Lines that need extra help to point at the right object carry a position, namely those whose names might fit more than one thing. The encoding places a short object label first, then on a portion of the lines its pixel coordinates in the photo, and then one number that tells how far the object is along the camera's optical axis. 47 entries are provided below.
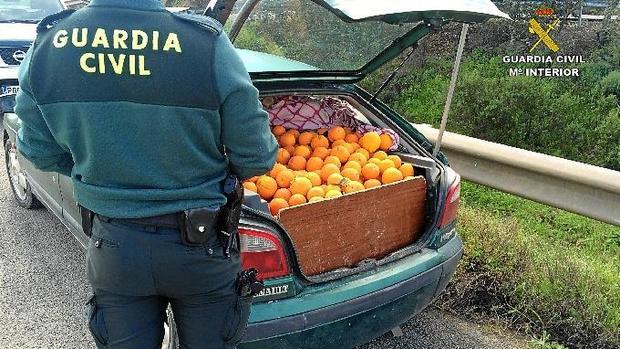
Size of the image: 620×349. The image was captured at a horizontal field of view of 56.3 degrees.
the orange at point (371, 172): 3.23
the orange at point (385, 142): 3.55
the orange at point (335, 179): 3.10
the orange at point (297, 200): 2.93
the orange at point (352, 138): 3.63
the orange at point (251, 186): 3.01
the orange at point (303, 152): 3.47
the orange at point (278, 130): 3.62
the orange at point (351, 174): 3.21
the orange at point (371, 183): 3.14
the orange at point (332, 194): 2.95
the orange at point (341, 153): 3.43
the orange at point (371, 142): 3.51
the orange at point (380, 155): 3.40
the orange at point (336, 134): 3.63
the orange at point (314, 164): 3.33
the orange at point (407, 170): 3.25
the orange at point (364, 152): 3.44
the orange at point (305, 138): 3.59
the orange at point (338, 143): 3.54
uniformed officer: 1.75
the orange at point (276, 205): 2.89
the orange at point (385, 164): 3.28
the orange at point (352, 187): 3.03
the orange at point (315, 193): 2.96
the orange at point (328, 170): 3.22
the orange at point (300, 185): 3.00
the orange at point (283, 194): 2.99
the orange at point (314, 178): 3.14
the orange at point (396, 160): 3.32
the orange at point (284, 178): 3.07
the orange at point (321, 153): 3.45
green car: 2.48
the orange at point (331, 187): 3.03
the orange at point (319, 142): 3.54
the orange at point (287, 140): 3.55
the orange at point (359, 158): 3.38
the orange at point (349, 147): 3.49
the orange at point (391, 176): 3.17
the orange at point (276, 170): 3.12
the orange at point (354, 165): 3.29
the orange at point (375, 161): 3.32
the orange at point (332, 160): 3.34
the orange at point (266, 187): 3.01
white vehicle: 7.82
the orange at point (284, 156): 3.42
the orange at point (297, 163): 3.37
